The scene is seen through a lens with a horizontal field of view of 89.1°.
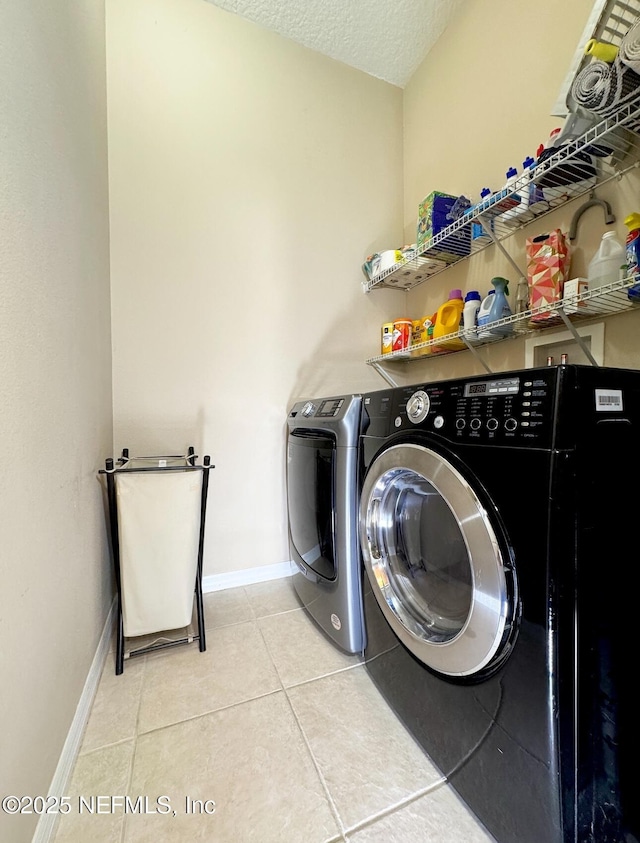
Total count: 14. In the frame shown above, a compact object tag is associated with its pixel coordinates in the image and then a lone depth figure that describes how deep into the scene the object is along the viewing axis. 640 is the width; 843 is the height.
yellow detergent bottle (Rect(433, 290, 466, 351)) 1.56
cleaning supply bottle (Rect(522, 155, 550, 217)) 1.17
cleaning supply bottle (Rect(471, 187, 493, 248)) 1.41
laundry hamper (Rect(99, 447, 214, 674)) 1.17
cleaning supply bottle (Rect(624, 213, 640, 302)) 0.87
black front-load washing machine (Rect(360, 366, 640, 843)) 0.55
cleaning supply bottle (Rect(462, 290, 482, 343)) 1.42
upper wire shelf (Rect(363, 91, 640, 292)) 0.93
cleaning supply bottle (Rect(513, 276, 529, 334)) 1.31
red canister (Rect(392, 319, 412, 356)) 1.86
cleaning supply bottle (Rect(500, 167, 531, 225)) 1.12
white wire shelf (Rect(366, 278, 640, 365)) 0.94
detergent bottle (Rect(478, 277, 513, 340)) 1.31
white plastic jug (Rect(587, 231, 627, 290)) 0.97
